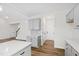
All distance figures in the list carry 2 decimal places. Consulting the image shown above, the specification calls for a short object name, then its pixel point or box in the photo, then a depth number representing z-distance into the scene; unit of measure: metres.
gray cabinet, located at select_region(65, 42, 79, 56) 2.42
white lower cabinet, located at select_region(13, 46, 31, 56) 1.62
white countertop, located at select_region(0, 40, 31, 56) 1.58
